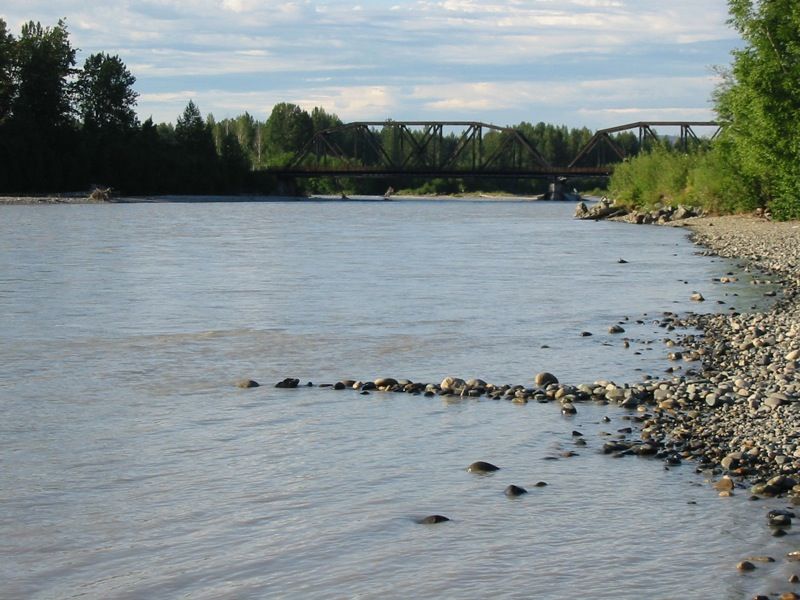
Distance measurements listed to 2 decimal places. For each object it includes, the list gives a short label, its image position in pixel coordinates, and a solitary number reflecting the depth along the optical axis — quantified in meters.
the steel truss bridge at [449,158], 154.38
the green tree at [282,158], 175.81
